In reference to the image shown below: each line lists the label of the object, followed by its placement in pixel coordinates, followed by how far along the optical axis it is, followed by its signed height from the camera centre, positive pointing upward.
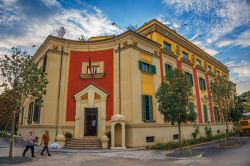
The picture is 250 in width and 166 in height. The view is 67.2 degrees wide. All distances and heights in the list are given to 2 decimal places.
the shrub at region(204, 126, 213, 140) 23.91 -1.92
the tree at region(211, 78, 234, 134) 20.50 +2.49
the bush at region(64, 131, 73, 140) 17.04 -1.46
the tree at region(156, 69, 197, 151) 13.69 +1.31
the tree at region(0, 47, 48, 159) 11.20 +2.40
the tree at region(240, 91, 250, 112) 48.14 +2.30
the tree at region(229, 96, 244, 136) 23.57 +0.92
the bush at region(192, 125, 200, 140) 21.07 -1.84
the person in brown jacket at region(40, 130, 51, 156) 12.28 -1.30
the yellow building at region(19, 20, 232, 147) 17.33 +2.67
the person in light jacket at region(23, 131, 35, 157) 11.49 -1.37
